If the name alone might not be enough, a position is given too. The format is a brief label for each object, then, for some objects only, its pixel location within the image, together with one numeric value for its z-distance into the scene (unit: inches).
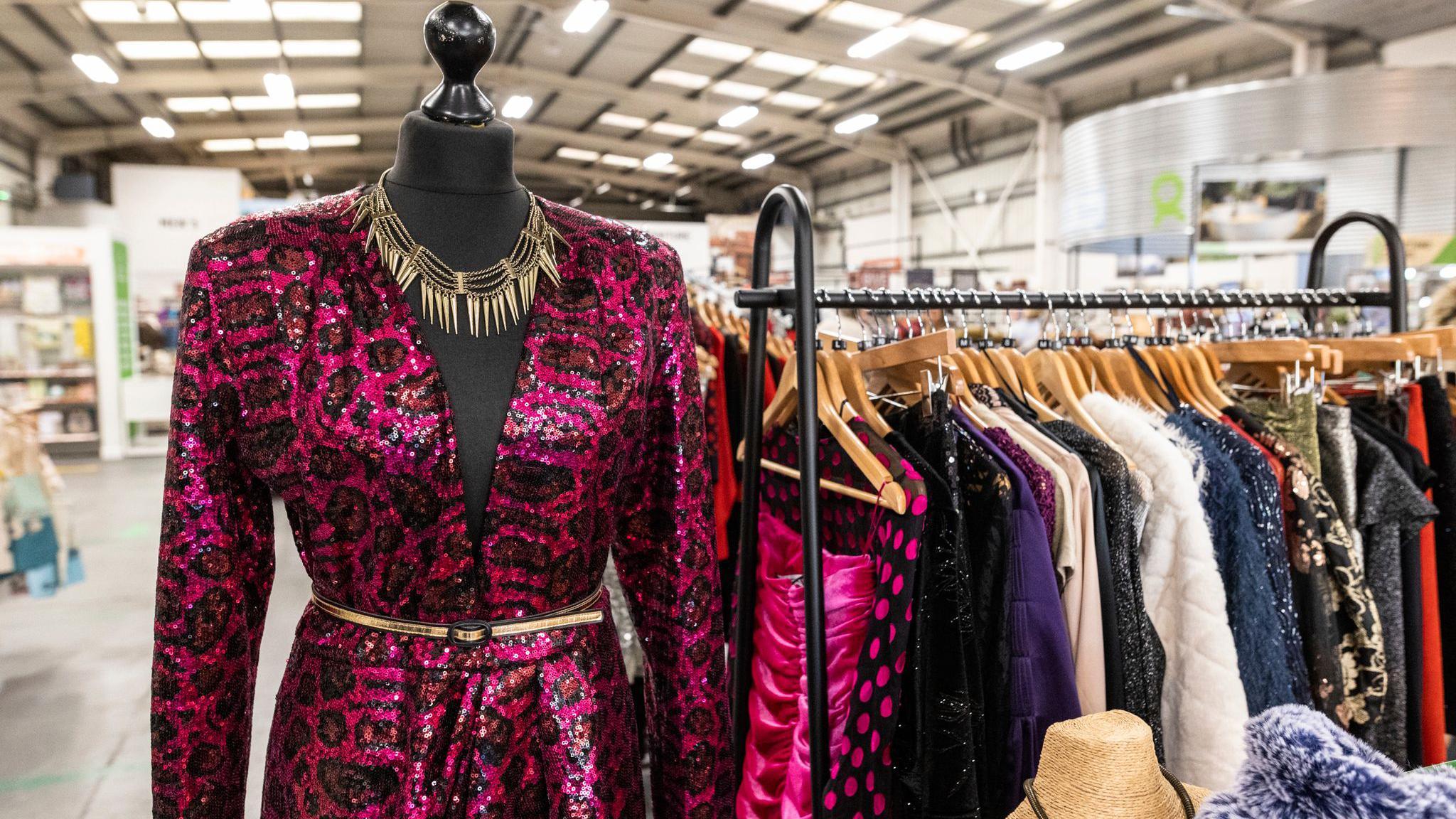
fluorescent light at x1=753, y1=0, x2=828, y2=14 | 356.2
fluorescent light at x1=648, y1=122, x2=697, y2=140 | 560.7
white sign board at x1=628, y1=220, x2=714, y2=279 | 479.5
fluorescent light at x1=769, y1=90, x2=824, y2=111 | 485.7
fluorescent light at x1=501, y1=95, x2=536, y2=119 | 469.6
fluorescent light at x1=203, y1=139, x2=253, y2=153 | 541.3
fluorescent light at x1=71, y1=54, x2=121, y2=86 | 348.2
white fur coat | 57.8
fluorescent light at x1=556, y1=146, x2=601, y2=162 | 643.5
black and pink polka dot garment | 53.3
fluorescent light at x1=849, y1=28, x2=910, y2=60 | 361.7
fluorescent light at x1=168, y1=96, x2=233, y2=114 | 453.4
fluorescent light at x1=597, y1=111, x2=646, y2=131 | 548.7
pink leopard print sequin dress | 32.4
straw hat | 36.5
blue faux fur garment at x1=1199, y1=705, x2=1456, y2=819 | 26.1
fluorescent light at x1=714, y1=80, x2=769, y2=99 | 470.9
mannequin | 33.9
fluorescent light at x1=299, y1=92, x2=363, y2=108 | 472.1
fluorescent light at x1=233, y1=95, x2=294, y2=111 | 458.3
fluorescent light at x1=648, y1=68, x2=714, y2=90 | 461.7
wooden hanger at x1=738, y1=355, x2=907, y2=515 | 53.9
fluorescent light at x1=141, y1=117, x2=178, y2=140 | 456.8
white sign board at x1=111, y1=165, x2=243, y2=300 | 440.8
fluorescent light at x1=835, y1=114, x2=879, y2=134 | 496.1
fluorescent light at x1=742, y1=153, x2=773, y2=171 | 620.4
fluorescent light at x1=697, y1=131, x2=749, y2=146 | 572.4
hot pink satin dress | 59.5
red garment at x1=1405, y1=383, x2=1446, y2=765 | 70.2
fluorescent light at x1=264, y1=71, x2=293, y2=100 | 383.6
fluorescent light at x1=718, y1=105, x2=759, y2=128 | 496.4
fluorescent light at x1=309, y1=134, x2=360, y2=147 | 557.6
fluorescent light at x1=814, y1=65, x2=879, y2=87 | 436.8
